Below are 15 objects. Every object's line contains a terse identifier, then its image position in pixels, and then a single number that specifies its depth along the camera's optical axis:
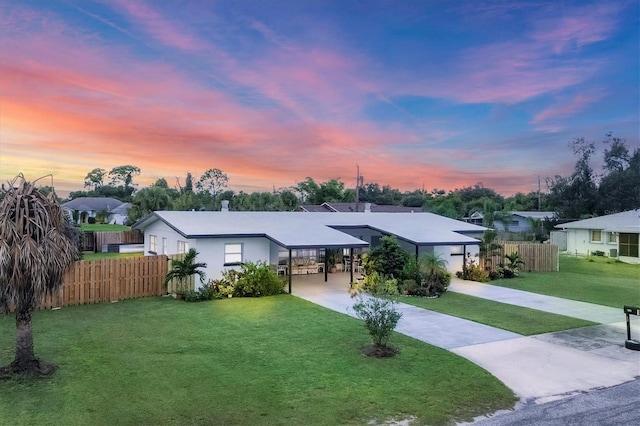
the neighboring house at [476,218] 57.53
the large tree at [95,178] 103.69
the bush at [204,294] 15.68
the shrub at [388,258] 19.62
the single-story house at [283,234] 17.65
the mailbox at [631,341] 10.41
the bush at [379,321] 9.67
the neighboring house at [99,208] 73.38
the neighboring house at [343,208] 54.08
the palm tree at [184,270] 16.08
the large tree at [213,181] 80.00
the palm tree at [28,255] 7.49
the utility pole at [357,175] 54.51
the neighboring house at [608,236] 31.44
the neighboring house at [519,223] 51.19
